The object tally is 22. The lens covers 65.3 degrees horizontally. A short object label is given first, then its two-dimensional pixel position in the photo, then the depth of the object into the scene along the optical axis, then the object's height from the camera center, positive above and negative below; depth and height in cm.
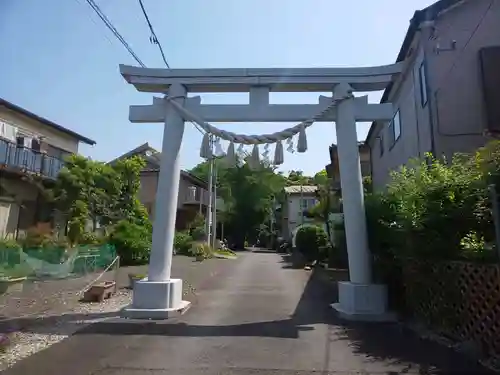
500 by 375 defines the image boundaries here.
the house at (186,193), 3244 +482
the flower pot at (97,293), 923 -110
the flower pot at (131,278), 1114 -89
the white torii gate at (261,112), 781 +287
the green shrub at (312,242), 2111 +50
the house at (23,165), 1521 +327
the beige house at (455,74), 1006 +476
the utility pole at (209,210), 2614 +265
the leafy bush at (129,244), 1705 +13
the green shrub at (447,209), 510 +65
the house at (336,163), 2186 +547
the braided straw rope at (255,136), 809 +246
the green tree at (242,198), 4719 +624
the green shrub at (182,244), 2567 +29
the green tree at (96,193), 1692 +245
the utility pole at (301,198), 3978 +553
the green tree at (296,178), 5759 +1166
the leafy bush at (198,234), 2804 +105
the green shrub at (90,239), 1628 +30
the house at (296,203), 4259 +532
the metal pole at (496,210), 414 +48
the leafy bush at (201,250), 2372 -9
